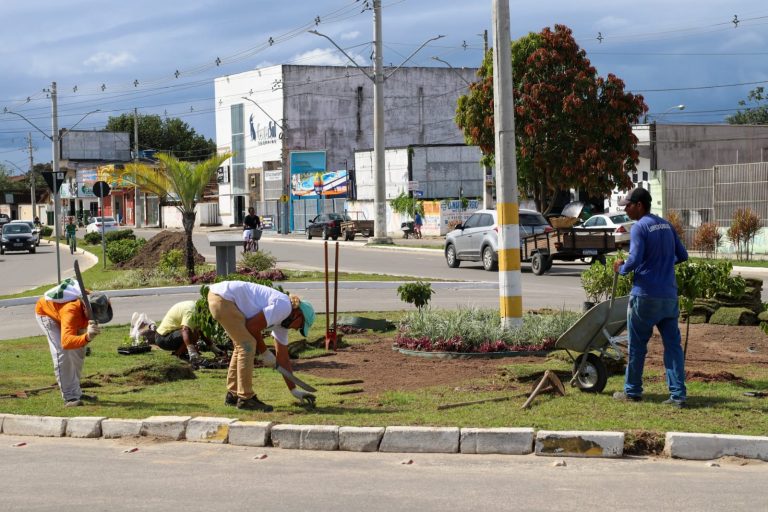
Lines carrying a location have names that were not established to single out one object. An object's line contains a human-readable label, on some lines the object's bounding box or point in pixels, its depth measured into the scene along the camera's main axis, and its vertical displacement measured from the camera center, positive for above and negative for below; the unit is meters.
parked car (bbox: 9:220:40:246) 56.12 +0.00
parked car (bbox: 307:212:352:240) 58.22 -0.07
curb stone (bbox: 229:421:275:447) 8.54 -1.64
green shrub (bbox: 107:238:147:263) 36.34 -0.73
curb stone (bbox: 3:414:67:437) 9.22 -1.67
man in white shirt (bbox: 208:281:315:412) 9.28 -0.81
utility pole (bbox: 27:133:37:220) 105.11 +4.07
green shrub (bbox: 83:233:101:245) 57.06 -0.52
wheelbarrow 9.55 -1.08
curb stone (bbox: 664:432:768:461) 7.51 -1.62
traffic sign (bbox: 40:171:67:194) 24.52 +1.16
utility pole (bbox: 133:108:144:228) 99.22 +1.99
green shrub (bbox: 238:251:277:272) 28.83 -0.98
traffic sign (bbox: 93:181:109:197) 32.84 +1.25
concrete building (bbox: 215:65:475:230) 78.38 +7.57
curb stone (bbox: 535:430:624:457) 7.71 -1.62
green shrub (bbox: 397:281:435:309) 15.14 -1.01
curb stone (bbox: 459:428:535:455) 7.92 -1.62
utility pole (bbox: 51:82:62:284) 63.69 +6.16
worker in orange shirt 9.86 -0.85
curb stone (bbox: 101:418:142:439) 9.00 -1.67
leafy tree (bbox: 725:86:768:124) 95.06 +9.68
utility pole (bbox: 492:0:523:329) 12.70 +0.51
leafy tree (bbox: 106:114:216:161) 124.12 +10.66
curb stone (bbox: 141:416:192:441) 8.83 -1.63
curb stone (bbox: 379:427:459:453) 8.05 -1.63
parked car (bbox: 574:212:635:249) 36.94 -0.22
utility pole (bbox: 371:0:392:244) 43.38 +4.32
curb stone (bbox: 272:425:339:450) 8.34 -1.65
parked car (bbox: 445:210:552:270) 30.16 -0.44
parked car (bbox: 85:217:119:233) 70.59 +0.27
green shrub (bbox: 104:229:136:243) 46.12 -0.28
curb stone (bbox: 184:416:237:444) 8.69 -1.64
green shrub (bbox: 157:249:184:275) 29.61 -0.94
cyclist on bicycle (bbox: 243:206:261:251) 37.16 +0.02
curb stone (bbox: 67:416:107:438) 9.11 -1.66
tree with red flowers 41.16 +3.89
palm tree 30.08 +1.37
